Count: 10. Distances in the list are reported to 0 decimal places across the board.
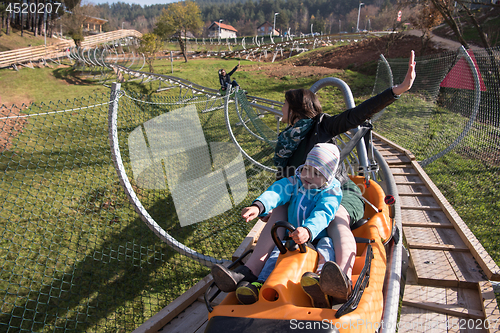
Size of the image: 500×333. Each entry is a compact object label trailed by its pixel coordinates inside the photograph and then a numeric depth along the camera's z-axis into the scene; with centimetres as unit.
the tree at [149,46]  1512
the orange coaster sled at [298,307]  130
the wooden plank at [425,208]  362
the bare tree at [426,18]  1245
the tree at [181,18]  2169
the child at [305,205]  159
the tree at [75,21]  2117
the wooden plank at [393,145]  503
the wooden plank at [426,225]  324
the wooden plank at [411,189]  416
